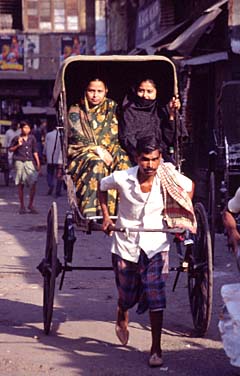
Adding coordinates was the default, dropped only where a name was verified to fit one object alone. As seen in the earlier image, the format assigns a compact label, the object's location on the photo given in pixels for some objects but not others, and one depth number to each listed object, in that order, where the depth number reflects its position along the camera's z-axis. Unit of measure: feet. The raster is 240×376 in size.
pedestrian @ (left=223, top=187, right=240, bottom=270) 28.66
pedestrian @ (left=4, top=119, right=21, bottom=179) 124.76
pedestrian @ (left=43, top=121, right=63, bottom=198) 101.47
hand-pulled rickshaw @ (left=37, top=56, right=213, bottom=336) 34.75
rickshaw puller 31.74
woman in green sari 37.63
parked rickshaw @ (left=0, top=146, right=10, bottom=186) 121.51
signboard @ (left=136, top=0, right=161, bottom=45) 108.71
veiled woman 40.46
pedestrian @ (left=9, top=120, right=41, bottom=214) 84.12
